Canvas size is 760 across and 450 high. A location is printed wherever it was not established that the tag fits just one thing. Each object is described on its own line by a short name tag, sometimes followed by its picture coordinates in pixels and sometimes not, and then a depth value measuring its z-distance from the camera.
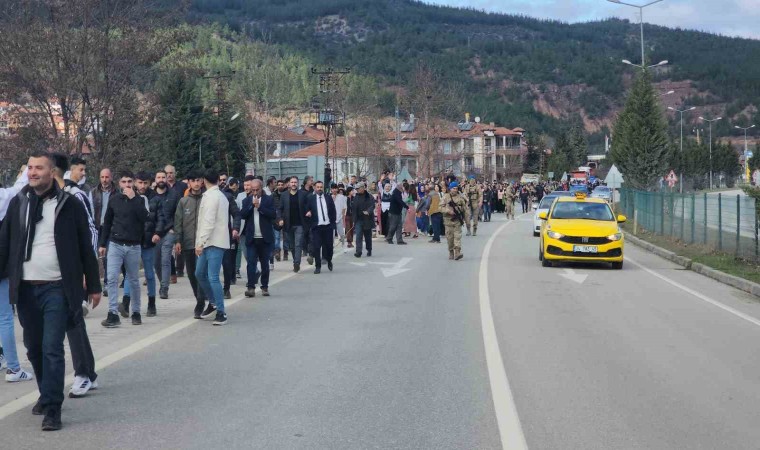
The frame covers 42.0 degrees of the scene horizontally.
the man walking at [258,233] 15.14
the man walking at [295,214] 20.08
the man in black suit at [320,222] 19.31
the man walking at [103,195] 13.43
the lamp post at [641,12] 46.97
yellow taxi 20.94
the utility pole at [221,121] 74.38
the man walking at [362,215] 23.91
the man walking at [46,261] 6.88
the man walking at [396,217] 28.59
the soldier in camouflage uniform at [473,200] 36.44
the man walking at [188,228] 13.48
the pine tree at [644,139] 54.19
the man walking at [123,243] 11.93
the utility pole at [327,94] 53.12
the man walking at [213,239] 12.08
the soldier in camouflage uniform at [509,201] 51.59
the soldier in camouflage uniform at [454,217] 22.89
